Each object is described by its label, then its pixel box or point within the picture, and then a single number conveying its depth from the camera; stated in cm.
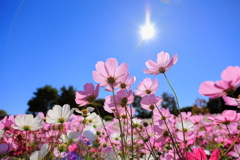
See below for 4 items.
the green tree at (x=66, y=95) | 2366
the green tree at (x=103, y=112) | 1831
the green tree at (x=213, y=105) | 1548
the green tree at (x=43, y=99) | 2480
